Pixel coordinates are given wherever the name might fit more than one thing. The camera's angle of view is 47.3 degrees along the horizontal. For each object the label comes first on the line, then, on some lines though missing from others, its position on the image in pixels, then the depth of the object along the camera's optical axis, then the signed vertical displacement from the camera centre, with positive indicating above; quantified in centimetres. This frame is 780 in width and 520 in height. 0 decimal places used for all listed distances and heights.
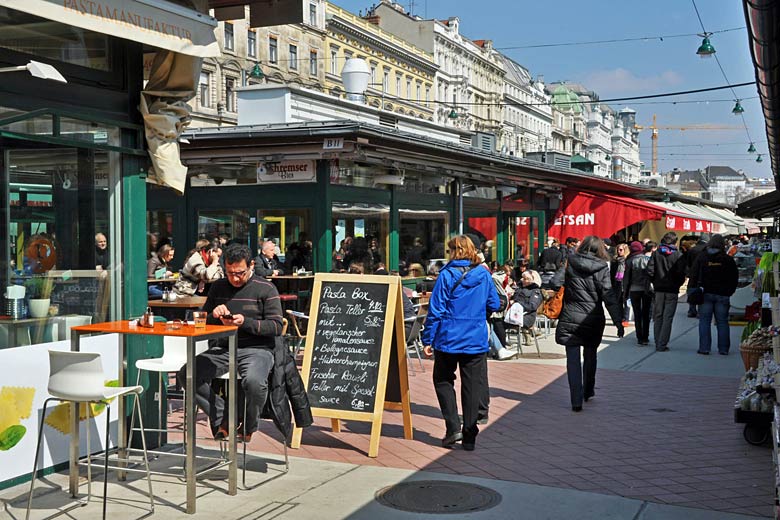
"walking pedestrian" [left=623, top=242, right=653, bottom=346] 1350 -89
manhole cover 546 -169
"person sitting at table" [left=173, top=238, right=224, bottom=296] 1180 -56
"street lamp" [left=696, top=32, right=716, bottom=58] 2248 +458
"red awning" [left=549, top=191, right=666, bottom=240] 2198 +41
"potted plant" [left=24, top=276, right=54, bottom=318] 612 -42
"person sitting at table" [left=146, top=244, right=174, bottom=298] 1300 -40
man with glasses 586 -67
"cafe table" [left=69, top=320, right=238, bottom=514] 526 -86
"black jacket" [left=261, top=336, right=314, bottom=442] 605 -113
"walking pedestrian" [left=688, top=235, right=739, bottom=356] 1206 -76
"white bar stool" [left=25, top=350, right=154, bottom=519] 505 -83
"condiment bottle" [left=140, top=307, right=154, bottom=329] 558 -55
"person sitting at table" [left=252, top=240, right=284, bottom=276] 1189 -38
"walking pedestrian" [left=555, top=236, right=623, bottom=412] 845 -70
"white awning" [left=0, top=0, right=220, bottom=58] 500 +130
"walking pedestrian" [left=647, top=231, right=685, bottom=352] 1251 -73
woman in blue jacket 688 -76
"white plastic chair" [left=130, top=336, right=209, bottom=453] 592 -88
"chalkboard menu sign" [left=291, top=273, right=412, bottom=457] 701 -94
